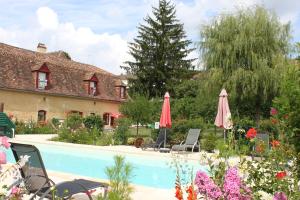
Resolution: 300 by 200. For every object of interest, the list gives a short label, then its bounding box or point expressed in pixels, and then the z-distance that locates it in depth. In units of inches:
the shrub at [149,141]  692.7
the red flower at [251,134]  191.2
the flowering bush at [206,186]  127.0
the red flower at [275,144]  179.9
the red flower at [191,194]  117.3
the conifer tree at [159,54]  1700.3
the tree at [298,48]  173.3
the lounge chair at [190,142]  629.9
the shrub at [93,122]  949.8
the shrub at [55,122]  1123.0
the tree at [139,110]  846.5
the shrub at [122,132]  775.7
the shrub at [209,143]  641.0
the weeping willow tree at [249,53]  840.3
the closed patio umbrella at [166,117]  674.2
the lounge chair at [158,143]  670.5
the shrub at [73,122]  880.3
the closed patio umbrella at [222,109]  635.5
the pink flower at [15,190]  129.4
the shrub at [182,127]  697.6
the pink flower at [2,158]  110.1
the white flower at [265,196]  155.6
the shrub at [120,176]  142.0
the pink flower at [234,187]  124.9
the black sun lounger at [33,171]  213.9
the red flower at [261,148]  185.6
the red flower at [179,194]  123.2
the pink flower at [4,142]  119.0
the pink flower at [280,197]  122.7
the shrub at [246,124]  656.0
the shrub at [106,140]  754.8
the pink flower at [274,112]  175.8
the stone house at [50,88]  1140.5
